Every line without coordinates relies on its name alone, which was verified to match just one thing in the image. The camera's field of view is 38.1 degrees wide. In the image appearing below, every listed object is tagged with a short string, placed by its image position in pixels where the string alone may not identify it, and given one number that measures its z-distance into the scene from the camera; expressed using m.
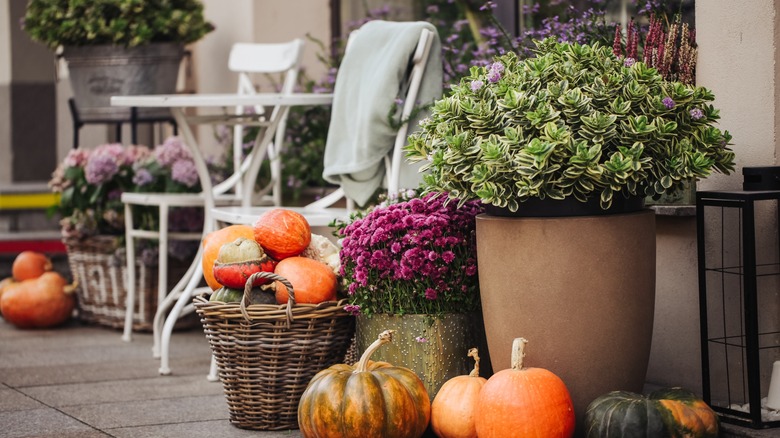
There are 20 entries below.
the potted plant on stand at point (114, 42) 6.10
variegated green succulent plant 3.09
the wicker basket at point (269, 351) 3.56
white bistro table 4.36
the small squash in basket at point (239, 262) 3.63
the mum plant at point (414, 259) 3.48
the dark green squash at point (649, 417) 3.00
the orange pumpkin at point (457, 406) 3.27
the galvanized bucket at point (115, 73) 6.14
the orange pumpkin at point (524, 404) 3.03
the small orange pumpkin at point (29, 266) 6.04
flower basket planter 5.55
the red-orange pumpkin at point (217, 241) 3.86
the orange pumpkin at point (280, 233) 3.72
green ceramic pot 3.54
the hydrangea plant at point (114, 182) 5.55
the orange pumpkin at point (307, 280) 3.60
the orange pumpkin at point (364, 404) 3.17
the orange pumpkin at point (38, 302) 5.88
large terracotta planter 3.16
